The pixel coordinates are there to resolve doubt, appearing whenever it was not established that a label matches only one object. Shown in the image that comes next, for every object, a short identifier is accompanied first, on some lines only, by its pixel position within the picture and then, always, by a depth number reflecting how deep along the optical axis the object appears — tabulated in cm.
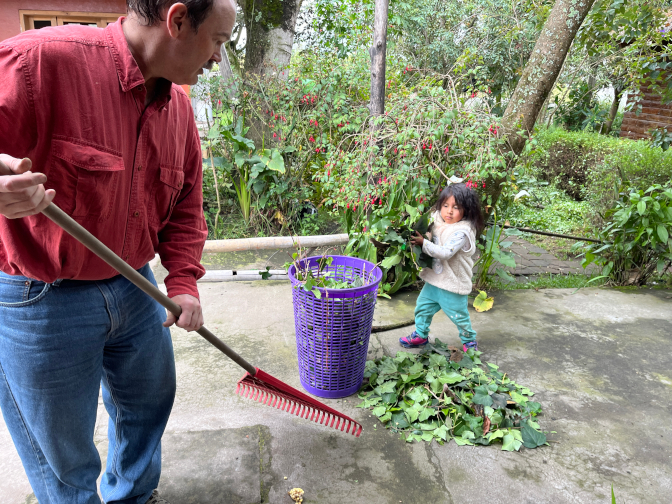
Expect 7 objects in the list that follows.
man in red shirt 118
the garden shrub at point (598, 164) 488
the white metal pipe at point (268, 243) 399
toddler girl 298
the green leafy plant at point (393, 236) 312
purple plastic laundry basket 247
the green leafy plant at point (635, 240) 414
